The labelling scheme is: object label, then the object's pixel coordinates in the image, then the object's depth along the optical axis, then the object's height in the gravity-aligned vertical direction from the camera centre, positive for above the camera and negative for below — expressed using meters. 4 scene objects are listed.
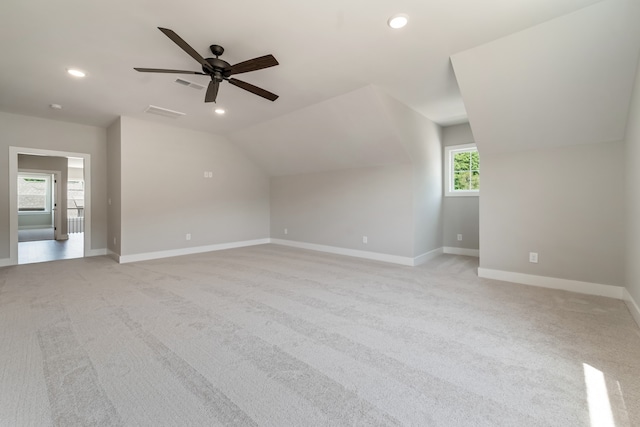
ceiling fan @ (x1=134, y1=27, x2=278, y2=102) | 2.34 +1.39
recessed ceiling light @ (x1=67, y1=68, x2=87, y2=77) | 3.11 +1.66
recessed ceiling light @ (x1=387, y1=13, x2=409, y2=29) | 2.22 +1.64
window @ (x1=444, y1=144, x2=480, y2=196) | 5.46 +0.88
